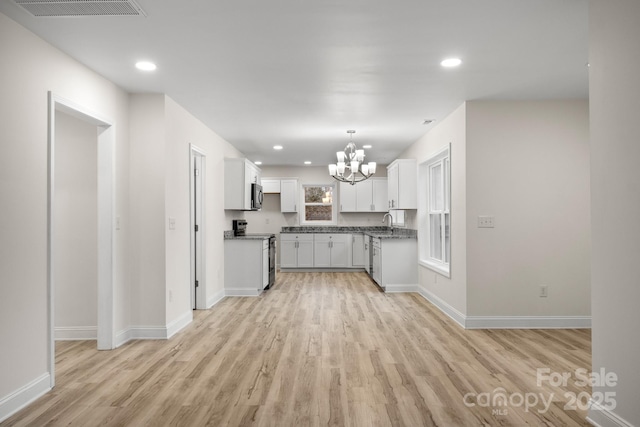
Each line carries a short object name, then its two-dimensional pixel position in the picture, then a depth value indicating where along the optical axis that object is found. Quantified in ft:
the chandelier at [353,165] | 19.89
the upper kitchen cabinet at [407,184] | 22.24
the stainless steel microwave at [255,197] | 23.21
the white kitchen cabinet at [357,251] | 29.63
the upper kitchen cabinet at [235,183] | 21.45
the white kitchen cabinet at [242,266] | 20.98
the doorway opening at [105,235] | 12.32
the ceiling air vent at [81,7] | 7.55
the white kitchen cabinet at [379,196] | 31.01
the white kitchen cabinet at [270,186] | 31.45
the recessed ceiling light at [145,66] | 10.99
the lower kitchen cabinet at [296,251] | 29.81
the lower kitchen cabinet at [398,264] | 21.95
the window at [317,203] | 32.37
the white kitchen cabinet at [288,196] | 31.27
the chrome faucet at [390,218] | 28.77
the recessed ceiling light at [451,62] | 10.89
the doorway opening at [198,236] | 17.74
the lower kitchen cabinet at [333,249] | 29.66
